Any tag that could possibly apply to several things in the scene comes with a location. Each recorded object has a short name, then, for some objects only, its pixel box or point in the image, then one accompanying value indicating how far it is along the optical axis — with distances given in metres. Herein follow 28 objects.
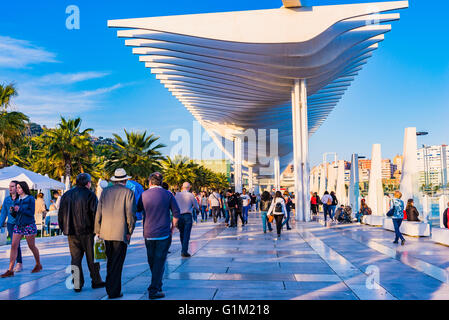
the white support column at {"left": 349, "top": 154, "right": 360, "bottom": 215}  23.39
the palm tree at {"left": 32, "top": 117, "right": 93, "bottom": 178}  33.27
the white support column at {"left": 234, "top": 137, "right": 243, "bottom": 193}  45.76
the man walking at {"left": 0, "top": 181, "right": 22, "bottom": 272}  7.77
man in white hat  5.59
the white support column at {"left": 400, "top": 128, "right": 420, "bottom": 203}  15.81
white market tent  17.51
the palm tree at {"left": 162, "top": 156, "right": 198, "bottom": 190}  55.69
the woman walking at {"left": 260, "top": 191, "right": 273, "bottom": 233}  16.23
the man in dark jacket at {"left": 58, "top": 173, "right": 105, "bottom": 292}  6.16
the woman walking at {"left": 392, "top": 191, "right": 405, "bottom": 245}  11.30
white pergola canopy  21.97
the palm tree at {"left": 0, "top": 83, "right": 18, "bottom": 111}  23.44
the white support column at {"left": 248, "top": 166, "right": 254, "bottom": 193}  68.65
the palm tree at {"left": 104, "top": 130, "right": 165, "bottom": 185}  35.12
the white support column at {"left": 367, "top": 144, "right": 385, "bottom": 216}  19.52
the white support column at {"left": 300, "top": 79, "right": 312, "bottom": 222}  24.42
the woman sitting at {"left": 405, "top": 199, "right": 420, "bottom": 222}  14.23
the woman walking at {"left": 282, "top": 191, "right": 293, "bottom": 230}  19.60
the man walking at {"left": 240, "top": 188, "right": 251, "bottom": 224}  20.37
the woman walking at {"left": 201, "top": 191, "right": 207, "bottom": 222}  24.97
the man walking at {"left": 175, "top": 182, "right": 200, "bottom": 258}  9.73
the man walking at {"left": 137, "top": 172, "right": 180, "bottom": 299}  5.67
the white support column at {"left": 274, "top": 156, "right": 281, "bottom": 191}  68.69
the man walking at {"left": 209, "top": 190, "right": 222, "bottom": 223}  21.19
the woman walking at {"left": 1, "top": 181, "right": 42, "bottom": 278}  7.34
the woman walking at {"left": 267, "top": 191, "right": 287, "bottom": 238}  14.25
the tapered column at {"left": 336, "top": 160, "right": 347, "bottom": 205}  28.77
